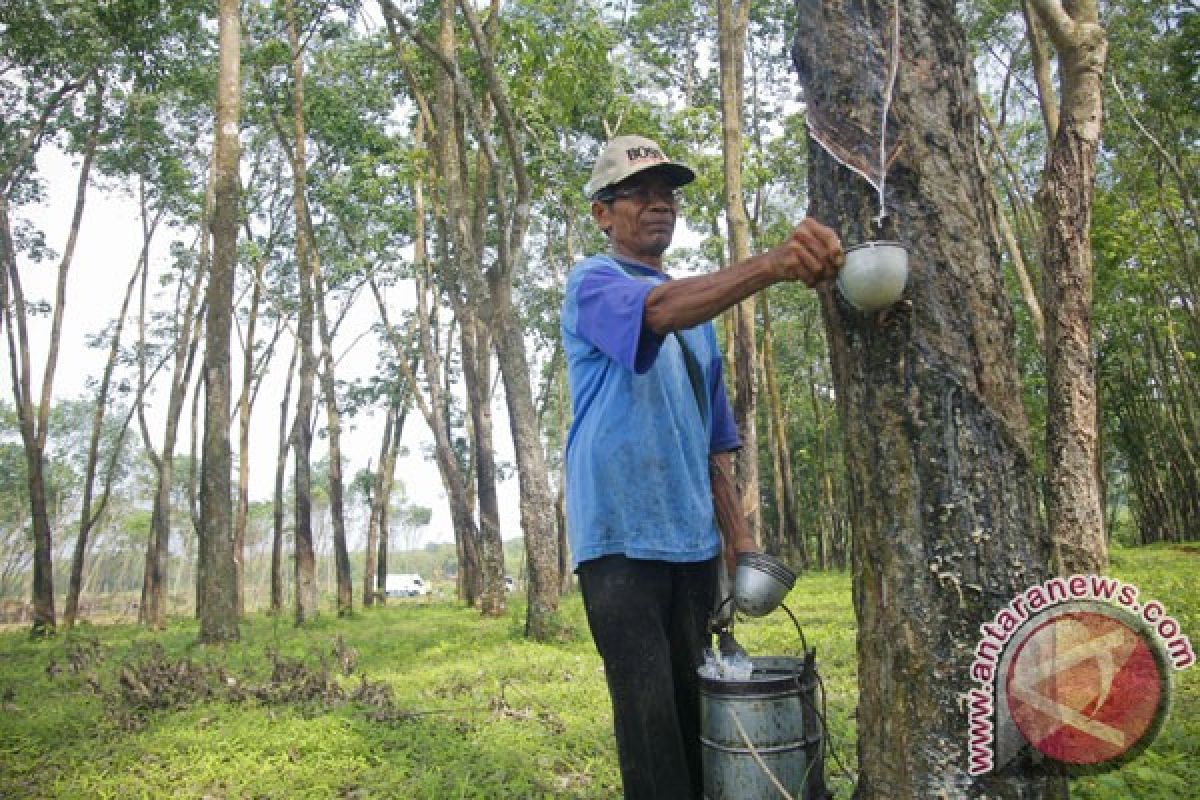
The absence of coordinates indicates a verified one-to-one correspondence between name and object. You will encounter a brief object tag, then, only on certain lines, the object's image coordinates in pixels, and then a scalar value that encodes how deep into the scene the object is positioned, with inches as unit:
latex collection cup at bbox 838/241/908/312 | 61.1
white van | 1770.4
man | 78.5
